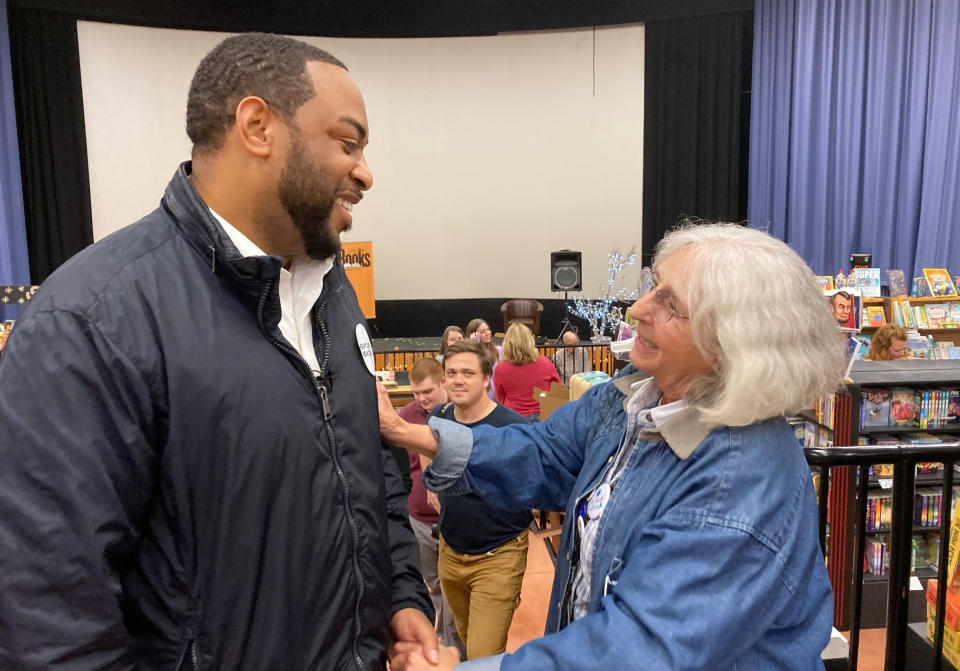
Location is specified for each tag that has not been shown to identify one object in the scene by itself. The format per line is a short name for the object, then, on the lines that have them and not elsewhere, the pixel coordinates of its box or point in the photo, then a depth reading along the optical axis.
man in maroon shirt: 3.10
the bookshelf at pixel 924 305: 7.50
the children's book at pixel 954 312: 7.62
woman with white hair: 0.97
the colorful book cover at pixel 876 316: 7.48
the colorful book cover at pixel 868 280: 7.61
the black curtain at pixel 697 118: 10.55
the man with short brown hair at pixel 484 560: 2.74
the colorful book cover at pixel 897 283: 8.30
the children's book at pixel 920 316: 7.57
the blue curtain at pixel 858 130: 9.02
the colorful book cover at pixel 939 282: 8.02
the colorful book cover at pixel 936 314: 7.62
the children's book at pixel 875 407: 3.63
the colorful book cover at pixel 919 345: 6.56
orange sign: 8.72
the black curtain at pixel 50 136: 9.88
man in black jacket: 0.81
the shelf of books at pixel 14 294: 7.95
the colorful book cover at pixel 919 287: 8.20
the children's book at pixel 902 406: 3.66
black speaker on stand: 10.56
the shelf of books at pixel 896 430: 3.59
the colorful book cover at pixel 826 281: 7.37
